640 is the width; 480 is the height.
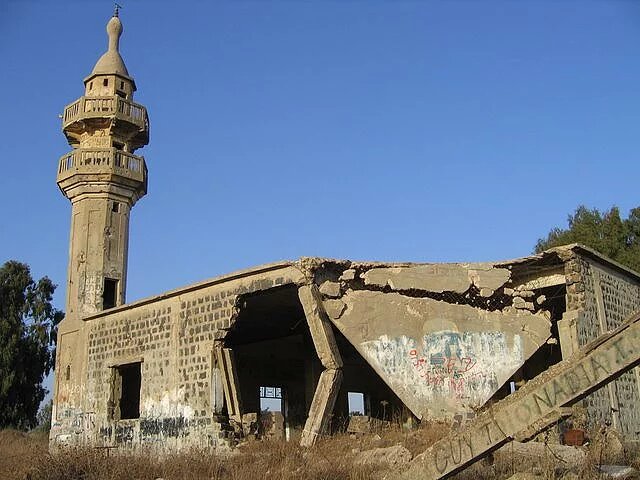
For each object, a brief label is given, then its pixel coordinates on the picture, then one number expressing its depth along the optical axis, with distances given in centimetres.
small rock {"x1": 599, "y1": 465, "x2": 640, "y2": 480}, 726
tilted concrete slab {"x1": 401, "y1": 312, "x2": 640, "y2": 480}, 597
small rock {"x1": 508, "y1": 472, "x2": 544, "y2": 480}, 701
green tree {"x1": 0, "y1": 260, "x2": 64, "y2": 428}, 3247
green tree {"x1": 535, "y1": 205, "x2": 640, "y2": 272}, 3097
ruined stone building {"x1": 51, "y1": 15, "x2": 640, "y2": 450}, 1327
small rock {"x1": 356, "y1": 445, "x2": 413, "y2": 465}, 950
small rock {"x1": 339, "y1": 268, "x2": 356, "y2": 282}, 1380
